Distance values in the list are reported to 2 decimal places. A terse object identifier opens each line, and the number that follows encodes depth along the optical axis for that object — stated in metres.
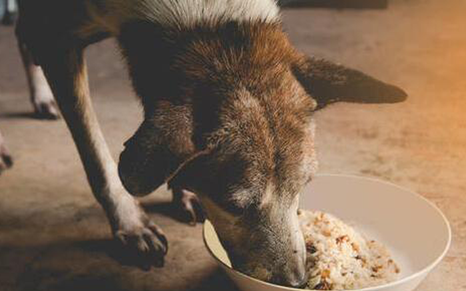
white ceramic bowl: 1.23
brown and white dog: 1.11
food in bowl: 1.17
